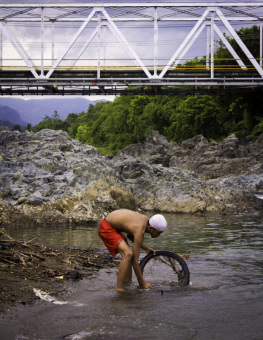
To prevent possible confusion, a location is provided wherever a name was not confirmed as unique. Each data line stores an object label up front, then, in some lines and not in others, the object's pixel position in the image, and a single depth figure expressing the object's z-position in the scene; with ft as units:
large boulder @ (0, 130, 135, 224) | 47.56
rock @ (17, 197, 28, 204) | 47.65
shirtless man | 20.84
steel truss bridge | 106.01
